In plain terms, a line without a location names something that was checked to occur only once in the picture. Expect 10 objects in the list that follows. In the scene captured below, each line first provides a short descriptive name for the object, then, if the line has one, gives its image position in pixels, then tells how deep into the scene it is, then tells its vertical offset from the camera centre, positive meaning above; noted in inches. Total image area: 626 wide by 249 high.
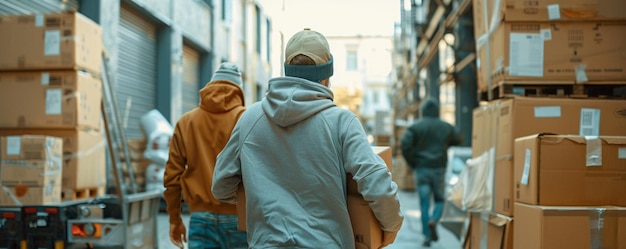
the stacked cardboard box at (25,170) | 220.8 -18.8
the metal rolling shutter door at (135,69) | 460.8 +33.2
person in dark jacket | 351.6 -19.2
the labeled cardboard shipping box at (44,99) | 247.9 +5.2
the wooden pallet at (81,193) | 249.1 -30.3
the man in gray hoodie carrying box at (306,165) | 105.6 -7.6
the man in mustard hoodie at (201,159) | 156.2 -10.2
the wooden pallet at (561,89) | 198.5 +9.5
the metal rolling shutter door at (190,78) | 612.1 +35.0
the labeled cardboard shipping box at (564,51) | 197.5 +20.4
